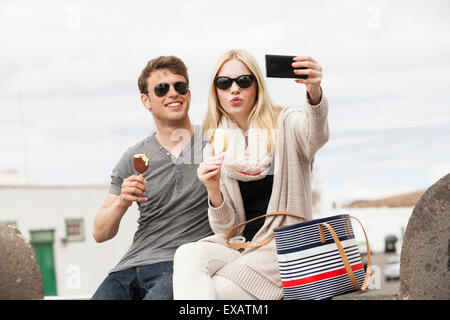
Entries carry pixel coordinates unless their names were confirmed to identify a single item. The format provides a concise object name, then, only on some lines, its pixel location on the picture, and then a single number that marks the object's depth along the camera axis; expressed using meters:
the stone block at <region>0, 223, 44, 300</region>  2.67
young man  3.12
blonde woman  2.61
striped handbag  2.52
